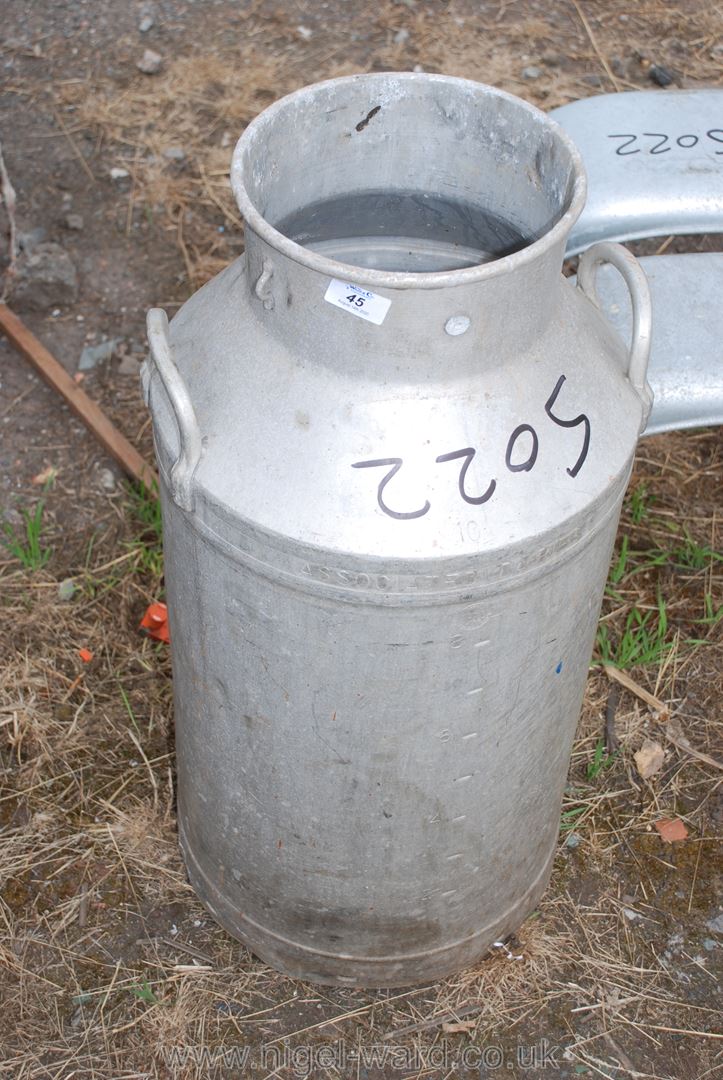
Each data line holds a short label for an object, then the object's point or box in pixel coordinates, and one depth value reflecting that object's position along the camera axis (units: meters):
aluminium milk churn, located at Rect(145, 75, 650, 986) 1.61
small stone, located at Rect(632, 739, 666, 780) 2.79
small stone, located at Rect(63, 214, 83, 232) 3.97
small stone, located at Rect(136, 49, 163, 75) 4.59
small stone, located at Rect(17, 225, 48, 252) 3.83
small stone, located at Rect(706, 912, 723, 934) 2.49
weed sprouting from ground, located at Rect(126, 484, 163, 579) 3.10
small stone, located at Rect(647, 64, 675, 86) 4.62
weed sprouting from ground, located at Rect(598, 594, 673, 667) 2.96
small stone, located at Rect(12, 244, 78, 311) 3.70
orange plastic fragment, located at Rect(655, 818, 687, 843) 2.66
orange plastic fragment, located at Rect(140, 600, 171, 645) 2.93
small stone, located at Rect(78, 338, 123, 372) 3.60
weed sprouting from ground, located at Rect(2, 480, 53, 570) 3.04
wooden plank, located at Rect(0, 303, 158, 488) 3.26
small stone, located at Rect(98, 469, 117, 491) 3.30
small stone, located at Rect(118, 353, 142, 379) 3.56
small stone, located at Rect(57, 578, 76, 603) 3.04
